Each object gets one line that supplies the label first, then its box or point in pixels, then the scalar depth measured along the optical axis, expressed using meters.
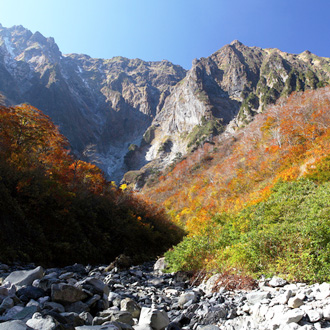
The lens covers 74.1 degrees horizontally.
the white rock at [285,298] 3.54
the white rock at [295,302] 3.36
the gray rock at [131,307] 4.16
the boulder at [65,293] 3.84
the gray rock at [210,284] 5.44
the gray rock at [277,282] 4.39
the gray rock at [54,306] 3.46
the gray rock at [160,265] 9.16
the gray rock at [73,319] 3.04
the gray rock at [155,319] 3.61
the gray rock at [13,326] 2.29
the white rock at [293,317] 3.01
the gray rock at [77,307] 3.79
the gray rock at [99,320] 3.35
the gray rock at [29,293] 3.79
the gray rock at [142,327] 3.48
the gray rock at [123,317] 3.59
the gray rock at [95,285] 4.59
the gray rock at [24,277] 4.60
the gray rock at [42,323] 2.58
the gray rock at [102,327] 2.77
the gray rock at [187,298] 4.78
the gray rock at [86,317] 3.38
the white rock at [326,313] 2.90
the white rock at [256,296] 3.93
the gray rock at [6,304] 3.18
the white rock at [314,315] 2.94
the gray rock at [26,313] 2.98
